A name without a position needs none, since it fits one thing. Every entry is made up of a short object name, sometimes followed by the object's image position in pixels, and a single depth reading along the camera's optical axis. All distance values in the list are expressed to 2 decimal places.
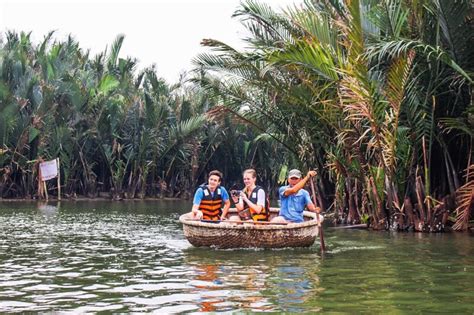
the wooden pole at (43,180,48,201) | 31.44
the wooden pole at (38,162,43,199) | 31.95
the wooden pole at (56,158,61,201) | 32.12
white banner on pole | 31.88
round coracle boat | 13.17
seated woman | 13.95
